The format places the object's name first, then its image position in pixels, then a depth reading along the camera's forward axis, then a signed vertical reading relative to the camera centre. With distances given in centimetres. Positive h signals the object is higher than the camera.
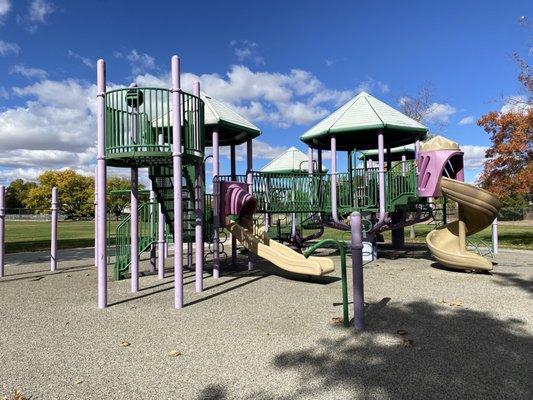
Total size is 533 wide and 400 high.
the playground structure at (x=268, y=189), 715 +53
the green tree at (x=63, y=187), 10181 +649
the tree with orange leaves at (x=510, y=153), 1697 +218
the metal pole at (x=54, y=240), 1209 -77
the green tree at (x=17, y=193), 11338 +580
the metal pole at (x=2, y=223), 1109 -23
